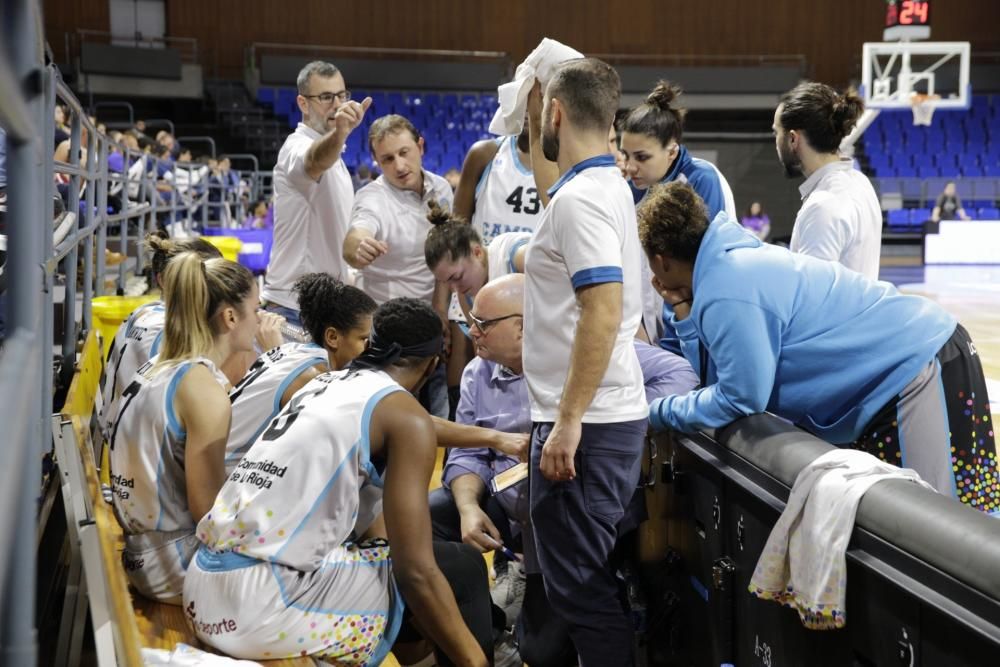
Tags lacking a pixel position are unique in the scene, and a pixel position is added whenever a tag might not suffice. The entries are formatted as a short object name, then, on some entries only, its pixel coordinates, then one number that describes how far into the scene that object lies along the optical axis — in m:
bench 1.69
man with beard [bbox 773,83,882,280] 3.31
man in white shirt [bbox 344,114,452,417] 4.02
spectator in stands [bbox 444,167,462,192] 12.30
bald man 2.87
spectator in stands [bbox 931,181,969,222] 19.06
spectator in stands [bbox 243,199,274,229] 14.55
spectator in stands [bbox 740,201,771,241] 18.97
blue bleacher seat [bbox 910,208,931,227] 19.91
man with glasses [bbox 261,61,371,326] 3.77
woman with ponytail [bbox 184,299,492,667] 2.16
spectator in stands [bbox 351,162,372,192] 13.22
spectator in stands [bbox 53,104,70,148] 5.61
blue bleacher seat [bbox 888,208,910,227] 19.89
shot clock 16.53
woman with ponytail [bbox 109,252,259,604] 2.42
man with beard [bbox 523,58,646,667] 2.21
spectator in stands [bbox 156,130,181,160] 13.34
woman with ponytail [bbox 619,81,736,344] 3.63
